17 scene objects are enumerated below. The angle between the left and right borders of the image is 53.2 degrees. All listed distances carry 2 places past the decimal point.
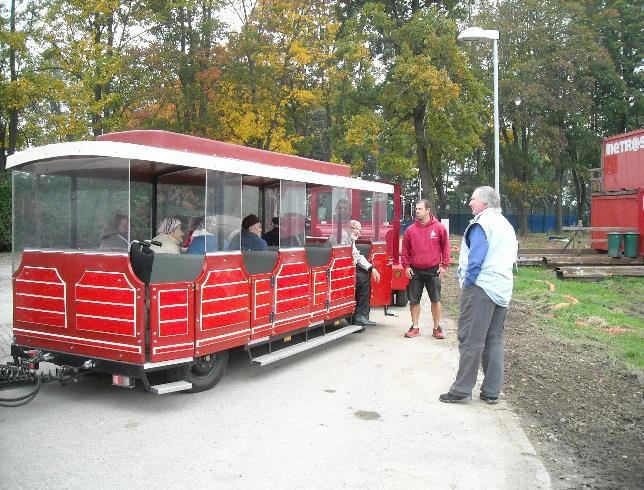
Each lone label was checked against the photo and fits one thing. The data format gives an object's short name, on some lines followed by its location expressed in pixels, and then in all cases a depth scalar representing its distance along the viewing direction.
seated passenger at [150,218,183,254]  6.46
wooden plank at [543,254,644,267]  18.23
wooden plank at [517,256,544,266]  19.45
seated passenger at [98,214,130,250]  5.63
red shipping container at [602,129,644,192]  20.06
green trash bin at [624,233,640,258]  18.41
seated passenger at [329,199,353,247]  8.71
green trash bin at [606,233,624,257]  18.58
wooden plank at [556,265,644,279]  16.38
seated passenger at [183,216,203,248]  6.45
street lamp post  13.56
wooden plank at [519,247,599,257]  21.12
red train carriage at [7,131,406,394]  5.53
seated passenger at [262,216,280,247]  7.56
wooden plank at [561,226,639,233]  19.07
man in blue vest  5.82
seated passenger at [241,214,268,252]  6.97
